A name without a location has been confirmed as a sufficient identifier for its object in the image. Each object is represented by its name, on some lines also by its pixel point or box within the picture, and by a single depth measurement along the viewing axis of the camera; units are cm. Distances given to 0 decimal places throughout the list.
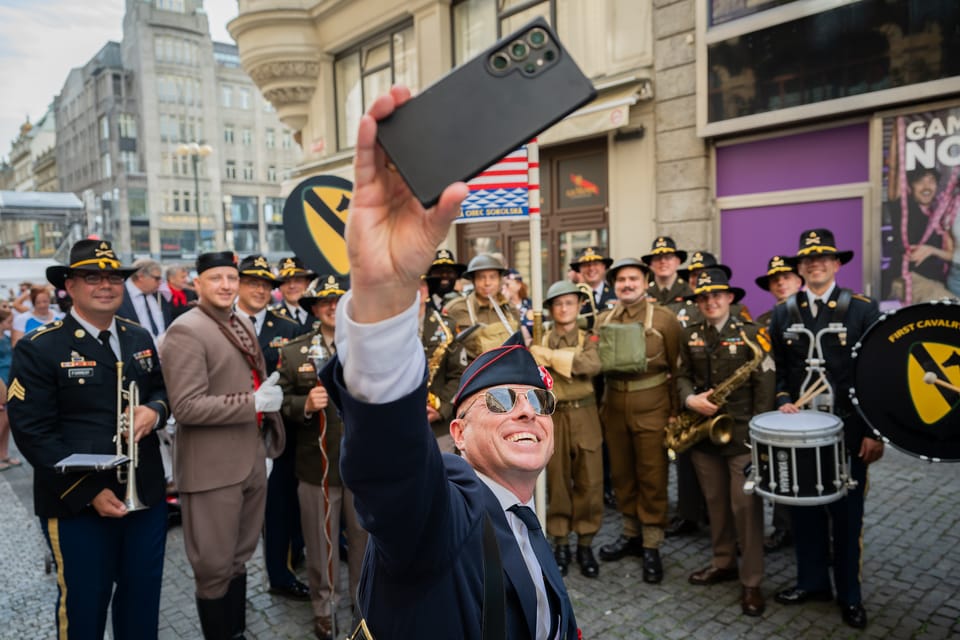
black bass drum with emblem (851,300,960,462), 354
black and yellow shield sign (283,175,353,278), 496
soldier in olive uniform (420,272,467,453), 520
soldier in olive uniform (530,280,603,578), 543
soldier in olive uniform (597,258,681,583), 542
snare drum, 414
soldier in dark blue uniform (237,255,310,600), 521
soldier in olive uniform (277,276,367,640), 455
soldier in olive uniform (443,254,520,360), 611
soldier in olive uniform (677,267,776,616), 489
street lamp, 3073
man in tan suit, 397
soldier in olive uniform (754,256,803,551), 580
